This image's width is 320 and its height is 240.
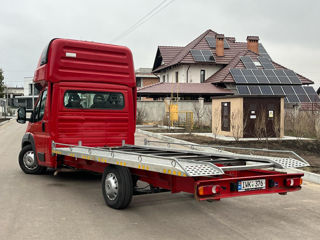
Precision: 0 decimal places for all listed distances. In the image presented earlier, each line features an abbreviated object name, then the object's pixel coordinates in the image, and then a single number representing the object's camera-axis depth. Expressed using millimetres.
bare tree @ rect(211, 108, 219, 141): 16445
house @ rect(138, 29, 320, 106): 26761
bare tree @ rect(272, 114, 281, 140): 13444
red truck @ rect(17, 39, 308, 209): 4622
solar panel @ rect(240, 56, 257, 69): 30103
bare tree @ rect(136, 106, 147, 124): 25271
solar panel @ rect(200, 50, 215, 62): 32061
